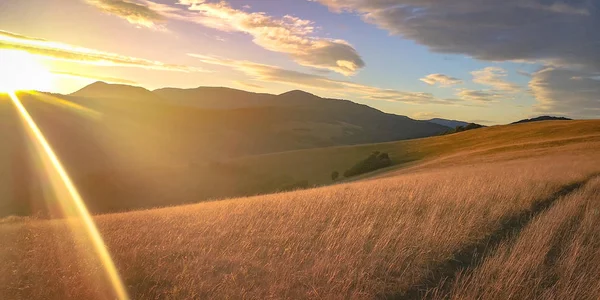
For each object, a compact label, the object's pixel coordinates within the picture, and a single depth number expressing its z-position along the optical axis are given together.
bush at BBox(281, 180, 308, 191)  55.62
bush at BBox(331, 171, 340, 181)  62.14
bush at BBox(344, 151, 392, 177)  59.40
